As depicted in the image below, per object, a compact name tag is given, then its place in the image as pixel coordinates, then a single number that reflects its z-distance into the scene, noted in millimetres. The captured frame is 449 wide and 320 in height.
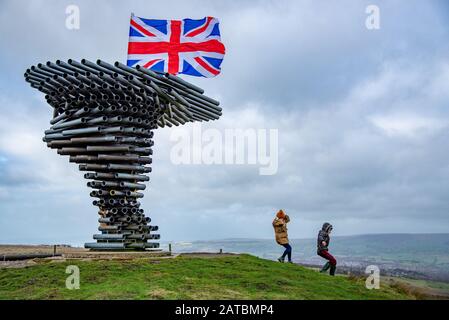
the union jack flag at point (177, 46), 23781
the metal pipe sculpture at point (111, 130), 21375
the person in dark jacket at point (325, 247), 18609
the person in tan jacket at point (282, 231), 20219
